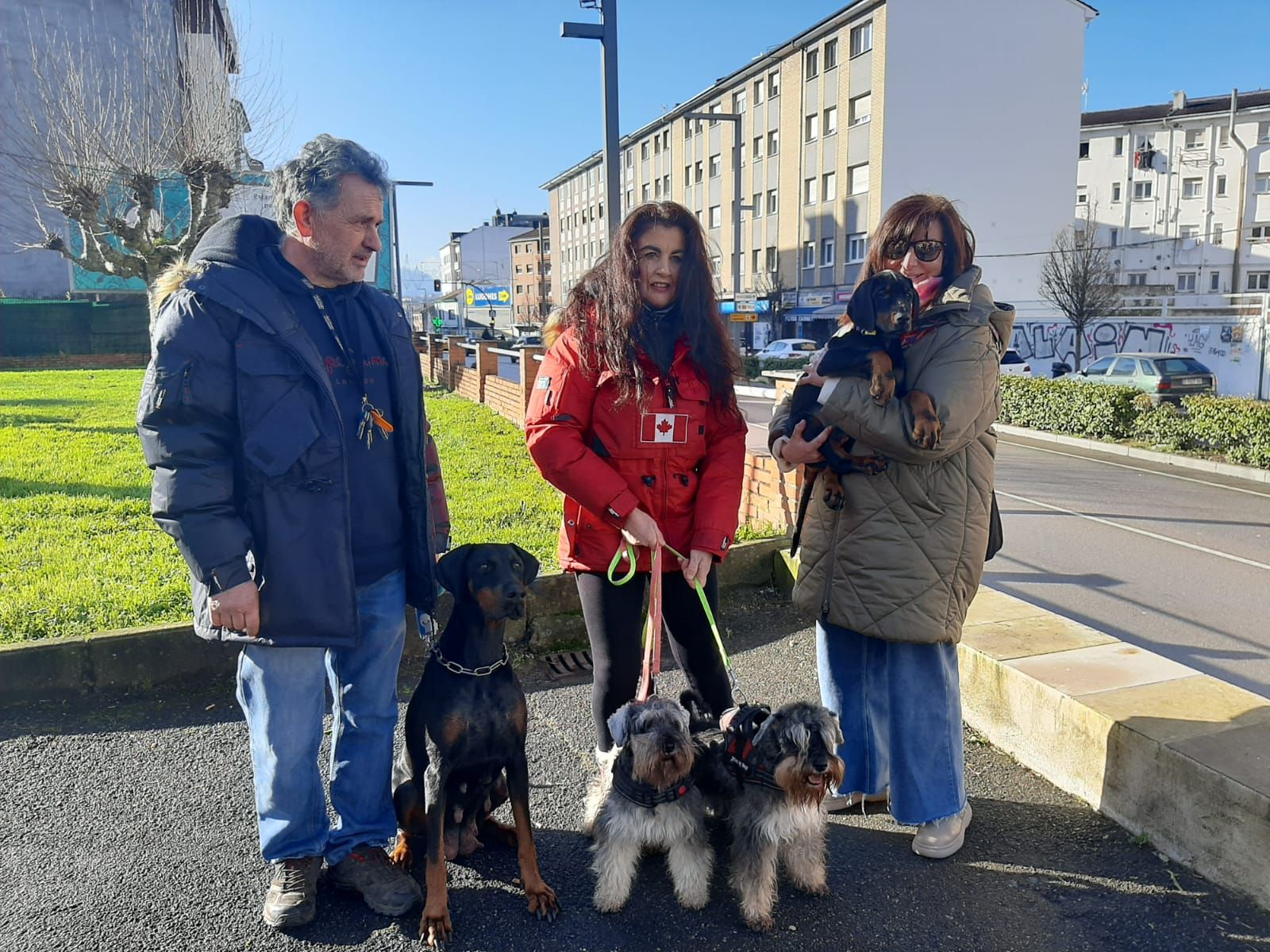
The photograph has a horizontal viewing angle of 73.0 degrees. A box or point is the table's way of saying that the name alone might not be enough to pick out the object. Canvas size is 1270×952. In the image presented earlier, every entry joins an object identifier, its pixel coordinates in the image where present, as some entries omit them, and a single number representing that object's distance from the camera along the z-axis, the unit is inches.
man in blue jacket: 98.3
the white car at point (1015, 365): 1075.8
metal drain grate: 190.2
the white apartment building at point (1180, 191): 1872.5
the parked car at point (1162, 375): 719.7
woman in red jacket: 119.9
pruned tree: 623.5
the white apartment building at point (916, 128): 1464.1
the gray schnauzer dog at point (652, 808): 105.3
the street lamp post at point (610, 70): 316.5
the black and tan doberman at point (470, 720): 108.2
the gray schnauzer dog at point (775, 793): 105.3
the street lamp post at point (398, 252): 1121.4
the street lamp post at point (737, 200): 1052.5
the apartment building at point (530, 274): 3860.7
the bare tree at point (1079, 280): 1304.1
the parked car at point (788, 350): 1373.0
